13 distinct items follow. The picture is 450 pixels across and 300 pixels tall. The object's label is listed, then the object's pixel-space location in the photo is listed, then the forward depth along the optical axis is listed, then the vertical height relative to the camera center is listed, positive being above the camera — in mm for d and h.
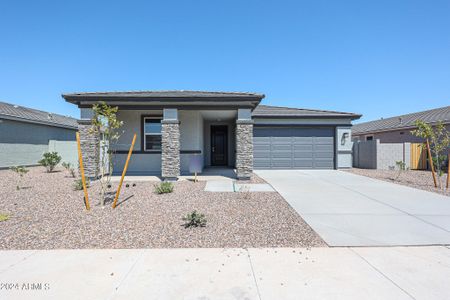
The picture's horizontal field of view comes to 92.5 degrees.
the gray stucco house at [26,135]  13578 +1159
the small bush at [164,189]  7098 -1273
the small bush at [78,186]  7570 -1257
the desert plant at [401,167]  10633 -809
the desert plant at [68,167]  10873 -999
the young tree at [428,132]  8680 +753
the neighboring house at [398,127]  16094 +2023
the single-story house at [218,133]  9156 +994
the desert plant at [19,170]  9227 -860
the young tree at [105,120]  5602 +788
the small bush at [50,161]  12570 -619
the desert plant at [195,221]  4395 -1443
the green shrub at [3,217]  4690 -1484
